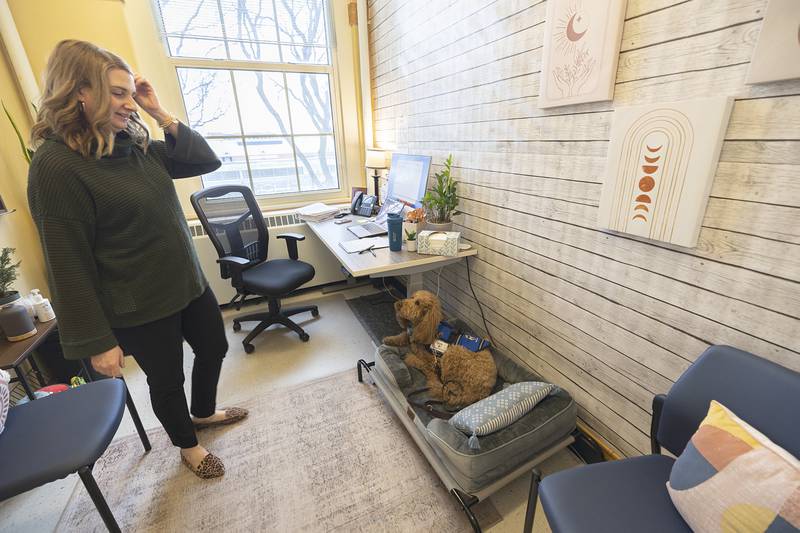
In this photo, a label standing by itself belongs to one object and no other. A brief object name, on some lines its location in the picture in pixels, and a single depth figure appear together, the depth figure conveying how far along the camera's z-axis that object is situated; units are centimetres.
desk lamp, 293
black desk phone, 294
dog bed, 128
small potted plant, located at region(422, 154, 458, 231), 205
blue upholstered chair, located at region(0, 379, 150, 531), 99
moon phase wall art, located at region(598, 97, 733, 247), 98
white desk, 174
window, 265
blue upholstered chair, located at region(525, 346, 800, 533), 82
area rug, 135
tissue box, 190
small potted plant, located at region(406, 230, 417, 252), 195
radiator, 281
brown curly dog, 169
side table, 146
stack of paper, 284
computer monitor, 227
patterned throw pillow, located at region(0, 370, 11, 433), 113
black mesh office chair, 234
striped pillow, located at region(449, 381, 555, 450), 135
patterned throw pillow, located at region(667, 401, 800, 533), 69
